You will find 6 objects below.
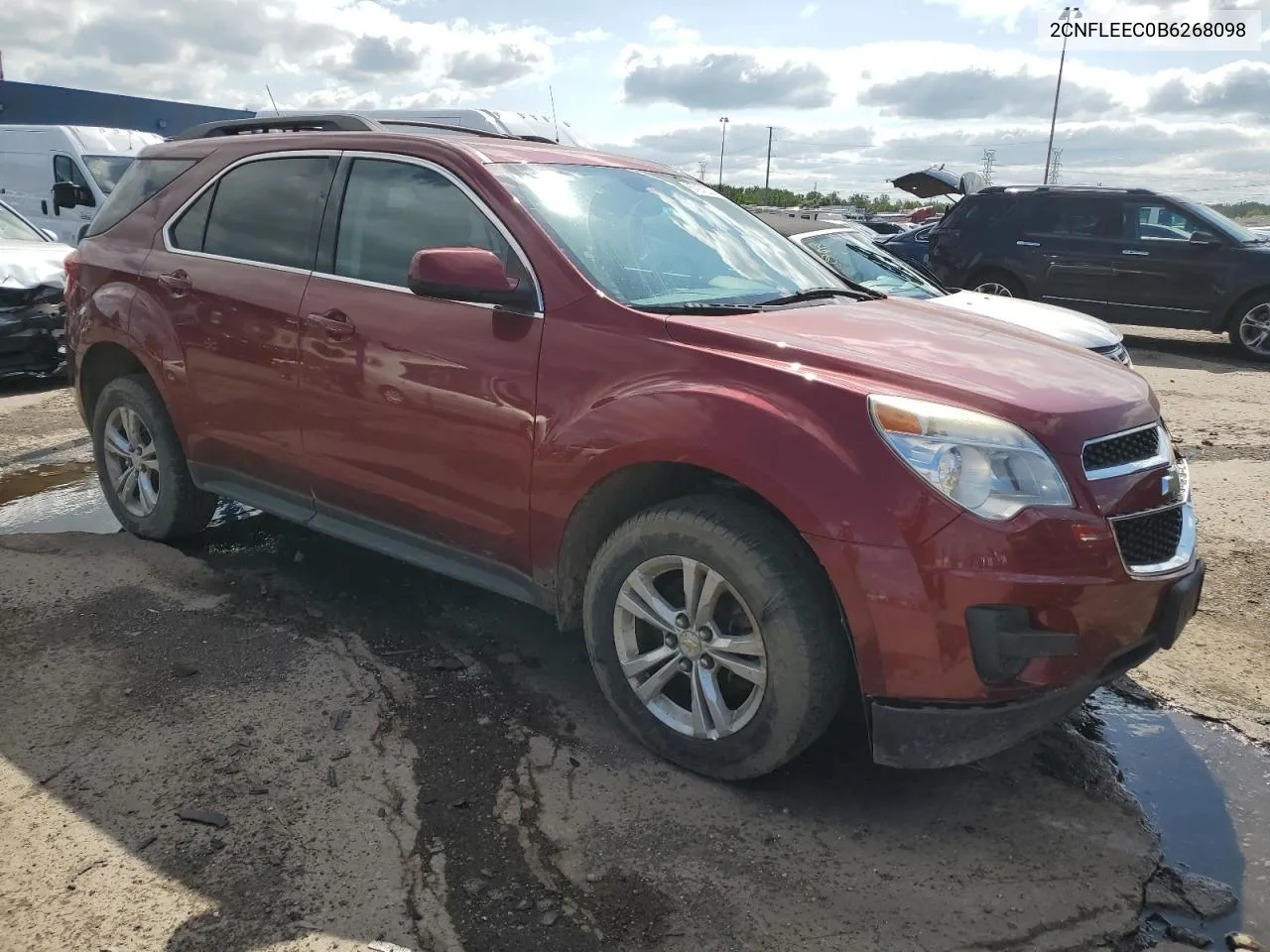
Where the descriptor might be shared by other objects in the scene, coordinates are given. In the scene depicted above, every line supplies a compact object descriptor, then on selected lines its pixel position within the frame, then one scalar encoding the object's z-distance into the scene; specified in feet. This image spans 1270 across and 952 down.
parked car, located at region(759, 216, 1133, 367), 23.31
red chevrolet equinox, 8.38
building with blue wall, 71.72
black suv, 37.96
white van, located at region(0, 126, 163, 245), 49.39
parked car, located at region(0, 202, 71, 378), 27.58
